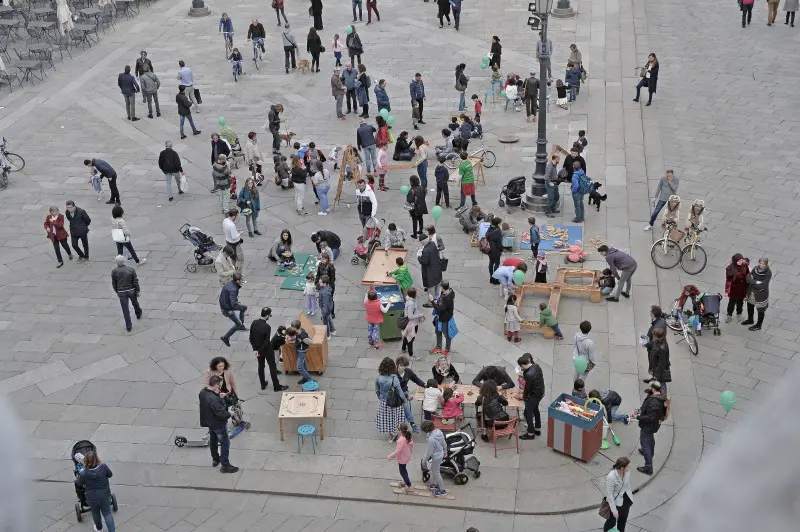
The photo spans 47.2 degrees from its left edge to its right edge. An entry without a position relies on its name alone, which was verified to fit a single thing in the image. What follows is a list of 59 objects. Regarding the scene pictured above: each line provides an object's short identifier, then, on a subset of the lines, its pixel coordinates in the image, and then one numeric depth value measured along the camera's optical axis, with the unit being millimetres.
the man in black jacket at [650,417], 13055
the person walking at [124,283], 17391
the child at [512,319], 16703
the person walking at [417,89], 26734
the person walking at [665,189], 20328
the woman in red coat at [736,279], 17031
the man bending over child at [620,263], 17875
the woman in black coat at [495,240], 18655
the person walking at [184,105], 26406
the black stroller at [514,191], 22156
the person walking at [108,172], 22984
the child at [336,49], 31606
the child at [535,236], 19555
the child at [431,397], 14336
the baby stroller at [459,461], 13594
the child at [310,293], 17531
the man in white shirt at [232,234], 19375
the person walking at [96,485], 12102
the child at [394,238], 19816
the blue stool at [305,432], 14219
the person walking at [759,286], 16688
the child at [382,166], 23219
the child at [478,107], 26250
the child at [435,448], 12860
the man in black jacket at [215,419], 13344
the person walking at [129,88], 27938
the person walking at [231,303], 16828
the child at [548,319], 16922
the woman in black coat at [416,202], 20609
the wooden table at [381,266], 17906
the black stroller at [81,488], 12773
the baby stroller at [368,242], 20188
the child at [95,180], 23750
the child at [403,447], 12828
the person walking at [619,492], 11531
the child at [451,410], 14383
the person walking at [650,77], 27484
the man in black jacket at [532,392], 13898
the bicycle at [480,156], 24047
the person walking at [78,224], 20094
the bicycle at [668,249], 19516
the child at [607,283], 18359
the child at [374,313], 16703
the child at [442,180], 21797
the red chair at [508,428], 14039
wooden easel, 22656
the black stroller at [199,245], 20109
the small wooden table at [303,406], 14414
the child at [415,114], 27141
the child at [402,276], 17719
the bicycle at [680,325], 16531
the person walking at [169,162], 22953
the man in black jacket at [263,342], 15281
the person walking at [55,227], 20109
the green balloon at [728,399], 13883
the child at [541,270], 18734
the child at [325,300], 17062
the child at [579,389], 13914
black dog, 22047
